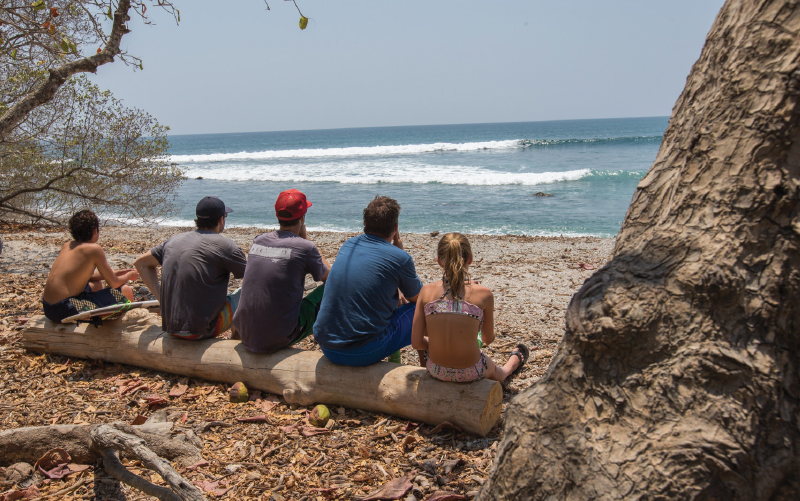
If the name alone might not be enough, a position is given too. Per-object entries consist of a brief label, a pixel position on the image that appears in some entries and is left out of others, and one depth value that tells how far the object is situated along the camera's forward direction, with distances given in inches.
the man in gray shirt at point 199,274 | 154.3
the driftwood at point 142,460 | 85.0
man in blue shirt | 136.1
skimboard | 159.0
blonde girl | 125.2
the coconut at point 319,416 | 129.3
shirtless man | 162.9
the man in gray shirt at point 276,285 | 145.9
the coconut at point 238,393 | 142.3
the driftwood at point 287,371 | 124.2
